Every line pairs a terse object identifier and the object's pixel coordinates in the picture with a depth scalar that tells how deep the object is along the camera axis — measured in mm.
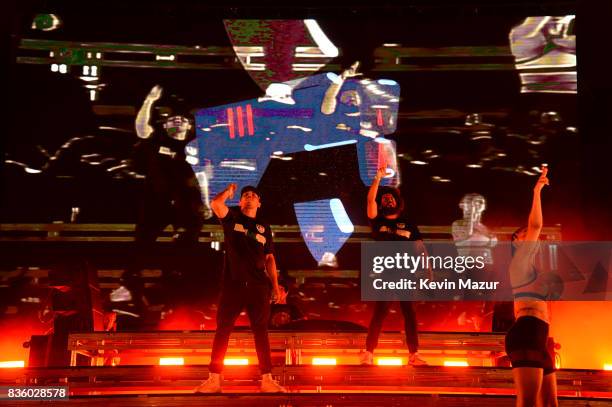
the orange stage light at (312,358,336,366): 6539
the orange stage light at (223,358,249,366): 6644
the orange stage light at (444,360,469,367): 6859
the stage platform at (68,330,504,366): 5852
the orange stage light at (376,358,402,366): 6611
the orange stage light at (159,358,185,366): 6766
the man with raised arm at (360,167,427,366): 5574
